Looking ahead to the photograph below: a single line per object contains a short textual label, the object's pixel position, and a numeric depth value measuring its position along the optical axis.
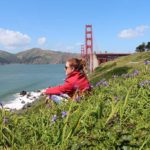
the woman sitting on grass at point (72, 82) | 3.43
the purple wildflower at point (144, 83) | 3.45
